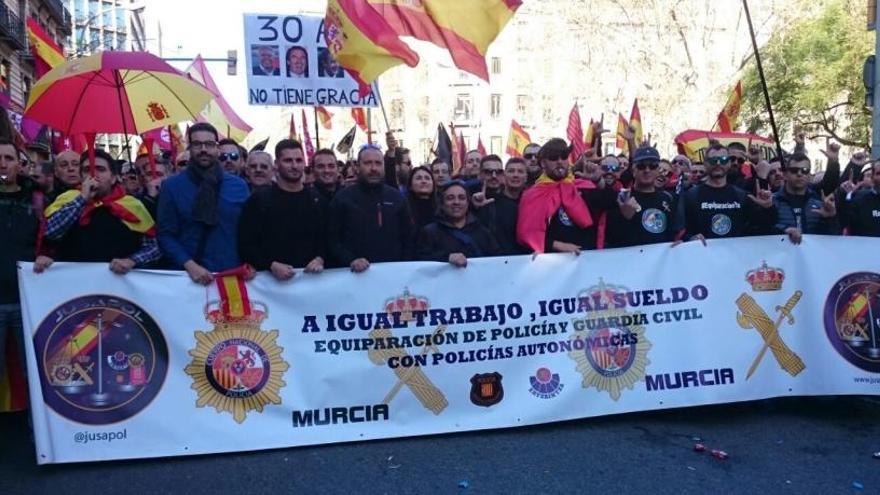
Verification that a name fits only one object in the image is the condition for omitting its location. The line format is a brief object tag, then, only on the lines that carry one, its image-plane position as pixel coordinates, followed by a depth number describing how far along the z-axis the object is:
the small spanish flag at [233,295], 4.90
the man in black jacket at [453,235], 5.45
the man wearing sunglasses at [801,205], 6.25
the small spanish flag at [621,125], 14.05
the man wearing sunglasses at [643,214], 5.59
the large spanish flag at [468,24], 6.07
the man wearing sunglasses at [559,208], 5.61
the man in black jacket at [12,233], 4.84
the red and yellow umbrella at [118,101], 6.77
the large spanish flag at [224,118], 11.45
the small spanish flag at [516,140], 14.35
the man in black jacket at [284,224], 5.06
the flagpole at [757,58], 5.84
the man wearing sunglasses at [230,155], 6.39
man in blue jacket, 5.06
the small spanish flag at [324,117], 14.14
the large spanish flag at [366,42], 6.39
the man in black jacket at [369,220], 5.33
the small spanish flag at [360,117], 13.25
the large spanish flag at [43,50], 9.02
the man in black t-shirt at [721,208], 5.80
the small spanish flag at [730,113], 12.66
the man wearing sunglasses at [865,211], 5.99
